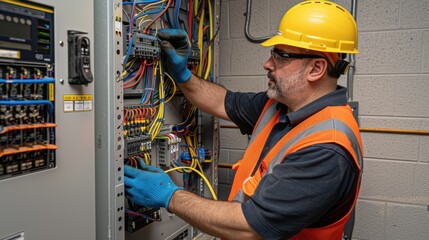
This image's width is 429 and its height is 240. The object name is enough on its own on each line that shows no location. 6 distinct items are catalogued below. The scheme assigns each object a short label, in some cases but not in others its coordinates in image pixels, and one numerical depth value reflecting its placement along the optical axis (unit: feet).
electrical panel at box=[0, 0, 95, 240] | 2.59
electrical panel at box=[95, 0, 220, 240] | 3.37
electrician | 3.23
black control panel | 2.54
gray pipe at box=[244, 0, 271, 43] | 6.73
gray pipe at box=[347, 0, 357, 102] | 5.92
